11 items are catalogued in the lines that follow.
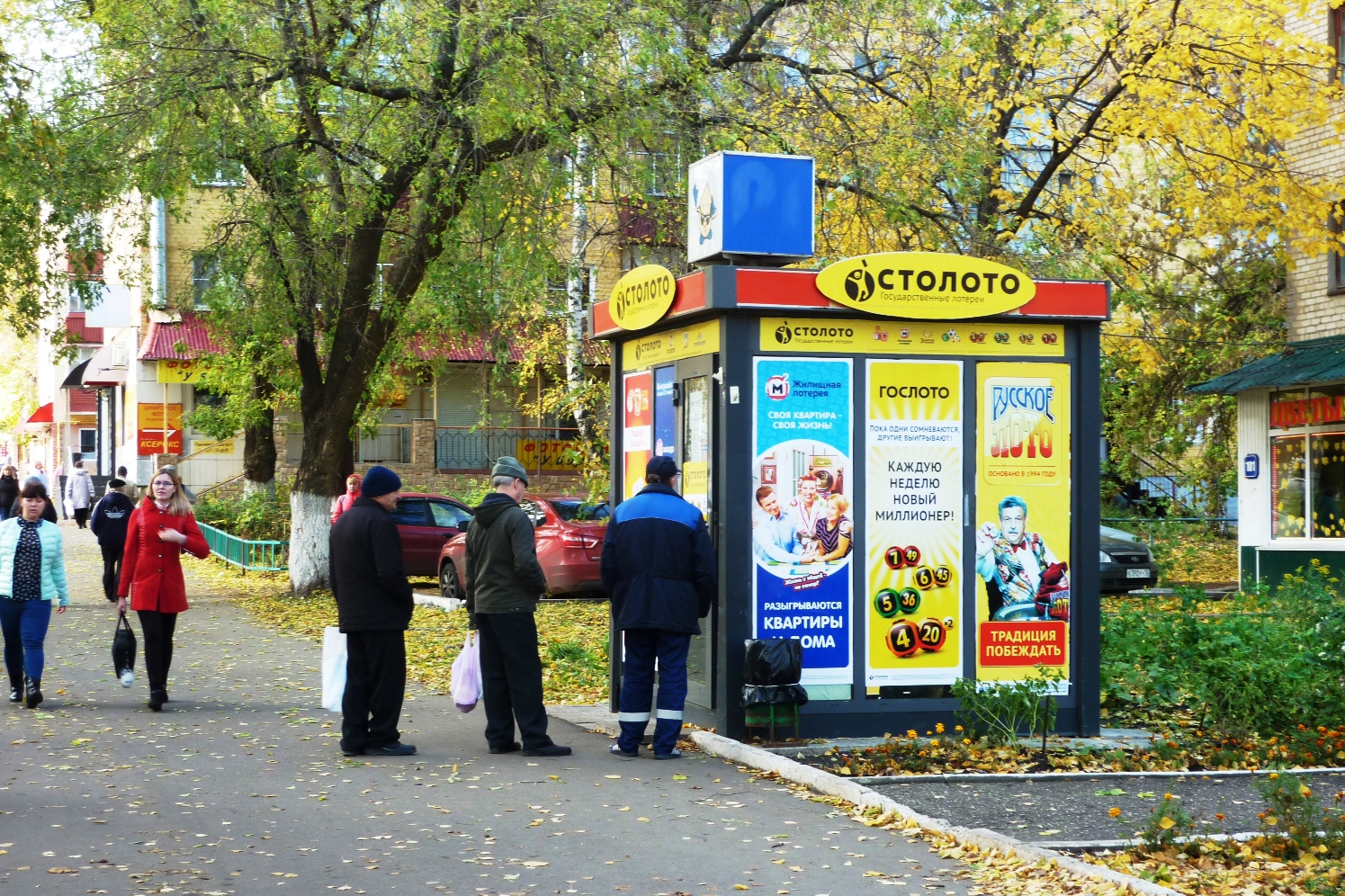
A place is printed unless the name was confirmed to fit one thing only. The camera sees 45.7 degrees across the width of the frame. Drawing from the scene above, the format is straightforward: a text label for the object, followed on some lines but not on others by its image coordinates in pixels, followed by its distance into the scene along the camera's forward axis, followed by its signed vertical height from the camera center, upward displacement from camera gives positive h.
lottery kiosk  9.78 +0.22
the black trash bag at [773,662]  9.52 -1.00
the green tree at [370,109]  17.62 +4.45
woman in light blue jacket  11.70 -0.70
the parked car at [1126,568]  24.02 -1.08
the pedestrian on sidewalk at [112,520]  18.62 -0.31
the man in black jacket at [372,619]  9.55 -0.74
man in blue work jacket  9.36 -0.58
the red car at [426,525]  24.12 -0.47
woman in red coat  11.55 -0.53
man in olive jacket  9.59 -0.72
